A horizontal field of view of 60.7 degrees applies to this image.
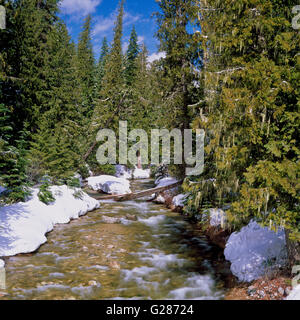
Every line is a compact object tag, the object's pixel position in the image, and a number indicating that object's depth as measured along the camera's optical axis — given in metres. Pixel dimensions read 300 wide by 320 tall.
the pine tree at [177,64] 15.38
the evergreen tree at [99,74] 43.32
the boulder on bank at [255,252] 6.97
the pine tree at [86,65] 41.45
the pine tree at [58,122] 15.38
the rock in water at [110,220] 14.28
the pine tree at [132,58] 43.69
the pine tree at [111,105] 20.30
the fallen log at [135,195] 18.62
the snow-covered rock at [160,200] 19.88
